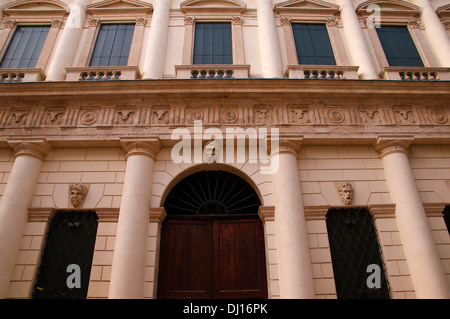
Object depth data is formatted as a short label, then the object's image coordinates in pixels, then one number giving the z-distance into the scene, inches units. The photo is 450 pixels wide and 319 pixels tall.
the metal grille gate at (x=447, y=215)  290.6
